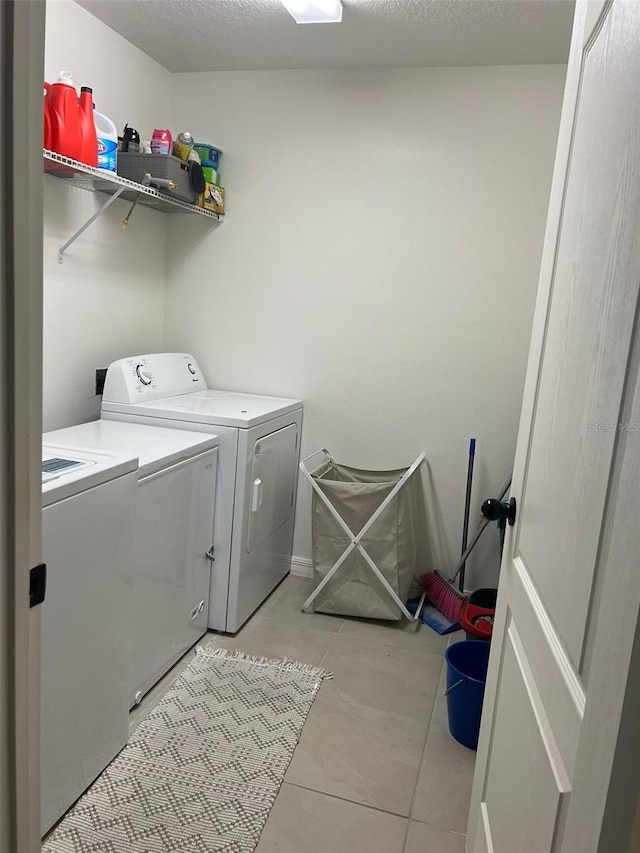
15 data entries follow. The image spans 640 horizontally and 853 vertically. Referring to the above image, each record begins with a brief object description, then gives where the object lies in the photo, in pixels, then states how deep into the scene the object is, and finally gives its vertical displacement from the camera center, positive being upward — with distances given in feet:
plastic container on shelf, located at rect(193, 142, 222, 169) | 9.61 +2.35
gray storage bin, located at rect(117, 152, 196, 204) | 8.34 +1.80
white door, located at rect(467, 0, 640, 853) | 2.18 -0.80
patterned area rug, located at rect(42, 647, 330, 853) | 5.33 -4.47
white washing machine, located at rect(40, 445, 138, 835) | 5.01 -2.76
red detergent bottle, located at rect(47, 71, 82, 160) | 6.73 +1.92
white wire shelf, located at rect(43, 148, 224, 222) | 6.84 +1.42
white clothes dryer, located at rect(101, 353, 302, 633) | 8.21 -1.97
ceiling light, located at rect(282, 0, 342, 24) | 7.09 +3.48
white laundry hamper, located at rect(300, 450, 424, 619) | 9.04 -3.28
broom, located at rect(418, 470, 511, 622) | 9.31 -4.02
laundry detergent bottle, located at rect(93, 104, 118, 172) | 7.59 +1.91
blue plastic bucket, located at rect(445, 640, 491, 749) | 6.40 -3.88
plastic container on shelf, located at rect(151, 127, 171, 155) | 8.56 +2.20
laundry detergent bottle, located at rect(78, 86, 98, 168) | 7.02 +1.88
